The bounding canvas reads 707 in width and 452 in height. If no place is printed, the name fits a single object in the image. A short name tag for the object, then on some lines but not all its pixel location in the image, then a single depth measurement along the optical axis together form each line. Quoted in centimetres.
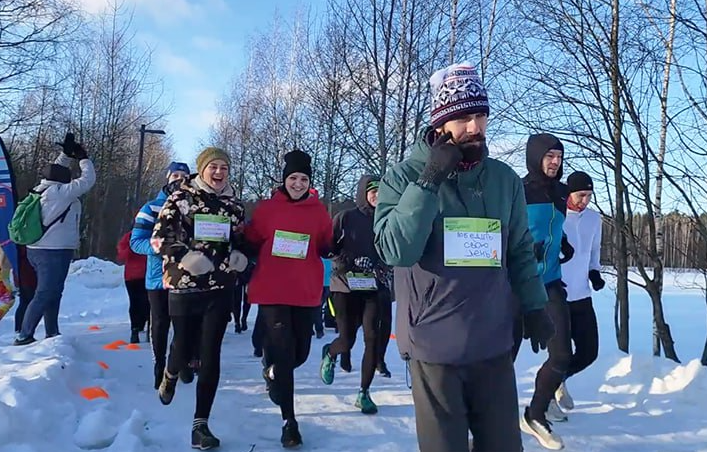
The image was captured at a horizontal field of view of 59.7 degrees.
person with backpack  662
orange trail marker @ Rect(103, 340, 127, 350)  724
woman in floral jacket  414
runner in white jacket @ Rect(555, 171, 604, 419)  477
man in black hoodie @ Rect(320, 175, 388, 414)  542
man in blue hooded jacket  441
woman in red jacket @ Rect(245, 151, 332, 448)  422
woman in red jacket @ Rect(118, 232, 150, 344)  787
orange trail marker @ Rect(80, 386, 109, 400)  475
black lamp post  2150
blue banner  746
